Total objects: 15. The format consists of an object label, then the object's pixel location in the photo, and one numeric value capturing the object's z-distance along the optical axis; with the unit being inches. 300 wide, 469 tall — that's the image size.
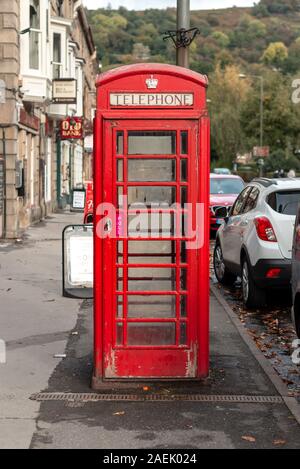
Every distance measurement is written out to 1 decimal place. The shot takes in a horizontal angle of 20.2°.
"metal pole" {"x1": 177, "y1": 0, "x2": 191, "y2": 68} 540.7
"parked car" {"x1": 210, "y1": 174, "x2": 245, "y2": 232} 901.2
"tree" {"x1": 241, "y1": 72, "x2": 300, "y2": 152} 2810.0
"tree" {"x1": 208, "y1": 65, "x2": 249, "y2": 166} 3142.2
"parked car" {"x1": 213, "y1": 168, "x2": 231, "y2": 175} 2161.7
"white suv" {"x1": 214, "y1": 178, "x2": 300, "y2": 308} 424.8
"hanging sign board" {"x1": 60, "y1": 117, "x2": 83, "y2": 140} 1296.8
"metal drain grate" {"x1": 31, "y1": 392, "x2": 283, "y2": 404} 266.1
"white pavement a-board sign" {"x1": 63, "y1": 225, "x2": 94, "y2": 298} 447.5
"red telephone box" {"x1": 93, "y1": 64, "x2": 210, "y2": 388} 268.1
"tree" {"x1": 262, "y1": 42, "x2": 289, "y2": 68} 6949.8
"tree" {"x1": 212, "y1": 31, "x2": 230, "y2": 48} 7815.5
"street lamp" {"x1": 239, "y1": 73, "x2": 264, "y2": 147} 2573.8
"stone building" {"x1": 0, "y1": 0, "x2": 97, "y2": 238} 776.9
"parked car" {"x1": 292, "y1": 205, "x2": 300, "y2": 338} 316.8
